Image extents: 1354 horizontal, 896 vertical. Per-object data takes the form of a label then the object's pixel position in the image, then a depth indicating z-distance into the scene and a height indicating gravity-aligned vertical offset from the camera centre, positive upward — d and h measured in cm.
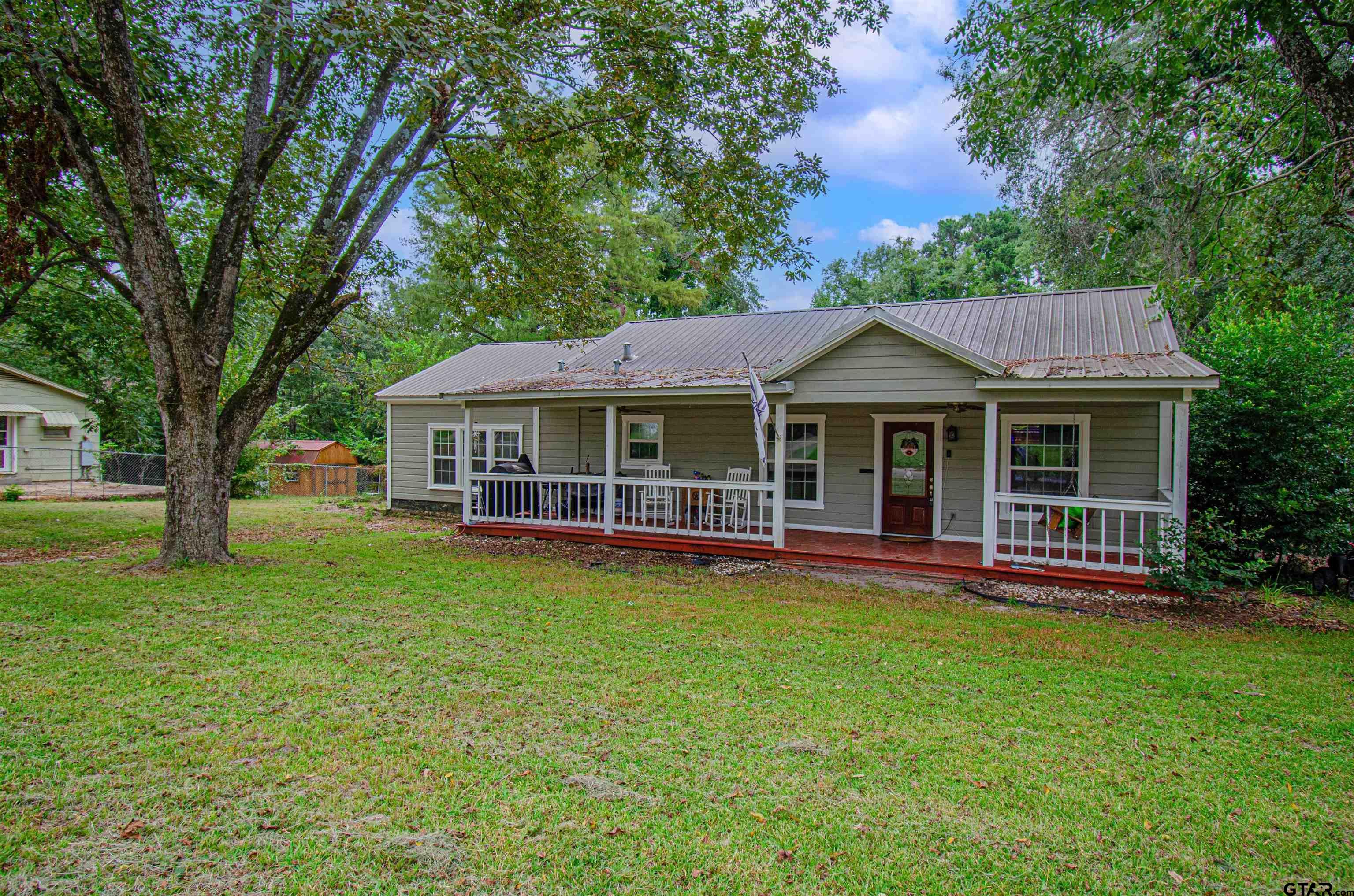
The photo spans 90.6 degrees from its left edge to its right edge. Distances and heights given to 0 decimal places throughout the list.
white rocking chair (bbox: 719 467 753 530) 1033 -105
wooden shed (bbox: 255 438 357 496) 2267 -151
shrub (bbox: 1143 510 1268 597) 713 -129
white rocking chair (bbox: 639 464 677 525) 1120 -110
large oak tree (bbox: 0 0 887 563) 739 +382
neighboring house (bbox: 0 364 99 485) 2131 +12
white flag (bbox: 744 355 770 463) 876 +36
